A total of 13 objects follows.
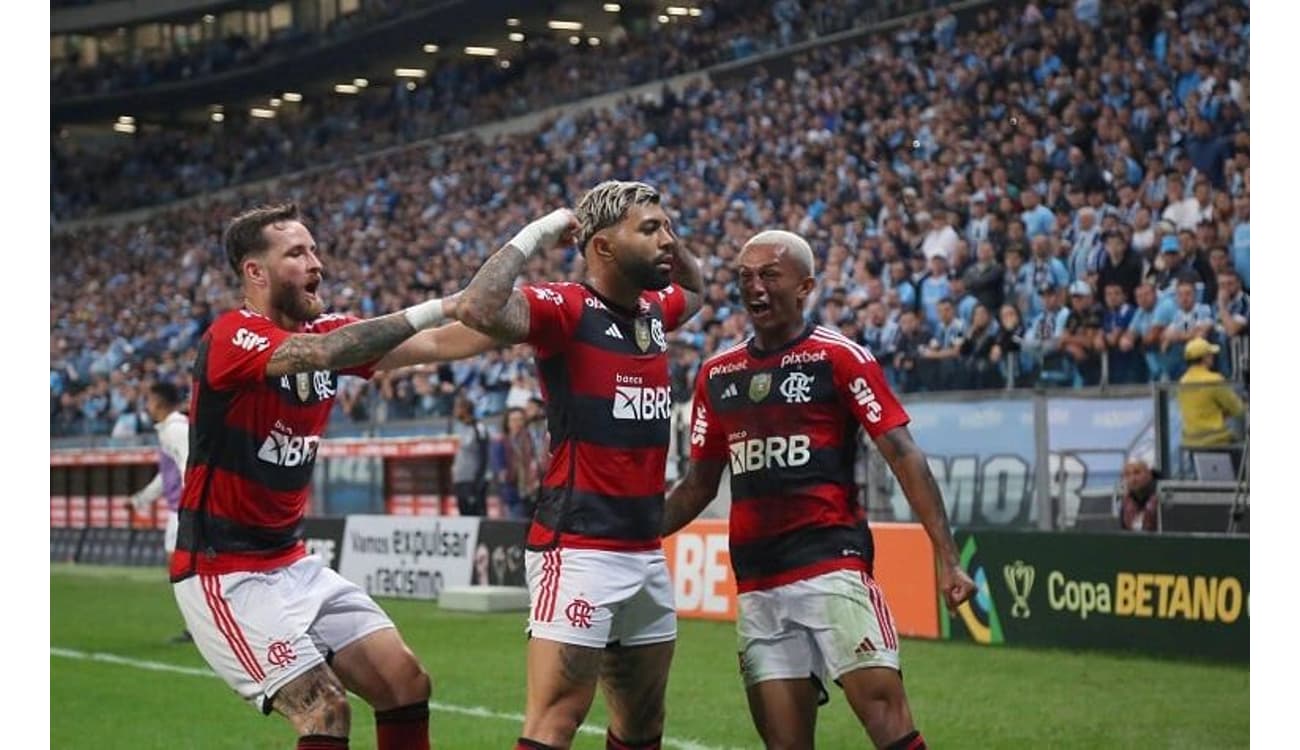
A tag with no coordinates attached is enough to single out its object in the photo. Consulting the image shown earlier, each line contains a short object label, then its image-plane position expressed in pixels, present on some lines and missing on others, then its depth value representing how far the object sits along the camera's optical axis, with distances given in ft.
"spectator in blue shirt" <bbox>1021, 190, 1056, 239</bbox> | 54.80
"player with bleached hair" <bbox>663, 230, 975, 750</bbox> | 18.53
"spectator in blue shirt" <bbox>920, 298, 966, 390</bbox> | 47.42
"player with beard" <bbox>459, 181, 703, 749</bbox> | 17.46
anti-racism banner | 56.95
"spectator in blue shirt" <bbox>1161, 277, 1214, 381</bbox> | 43.19
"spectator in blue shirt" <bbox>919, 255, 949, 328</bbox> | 54.65
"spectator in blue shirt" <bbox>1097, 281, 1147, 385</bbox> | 43.93
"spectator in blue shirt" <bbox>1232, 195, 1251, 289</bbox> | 44.55
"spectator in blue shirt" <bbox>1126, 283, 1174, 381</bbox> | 43.78
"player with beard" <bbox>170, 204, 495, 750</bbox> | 18.20
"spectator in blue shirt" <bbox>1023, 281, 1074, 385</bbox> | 46.34
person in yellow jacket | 38.55
